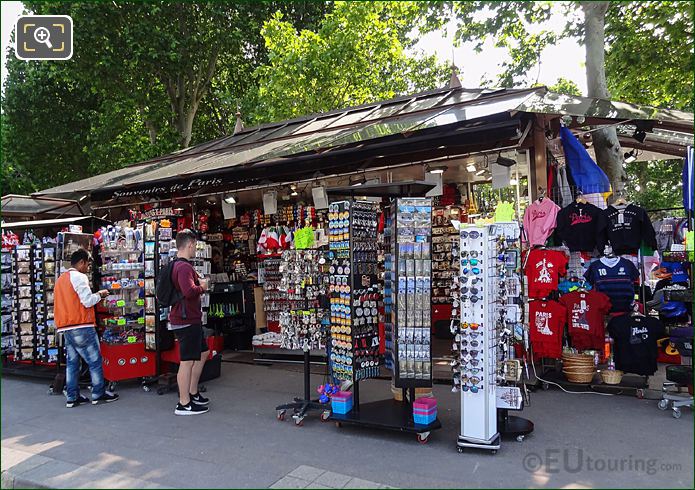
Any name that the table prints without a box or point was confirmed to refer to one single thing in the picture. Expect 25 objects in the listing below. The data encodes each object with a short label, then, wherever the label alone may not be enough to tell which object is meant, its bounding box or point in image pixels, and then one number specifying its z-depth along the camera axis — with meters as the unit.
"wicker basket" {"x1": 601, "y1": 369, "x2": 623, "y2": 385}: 5.49
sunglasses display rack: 3.99
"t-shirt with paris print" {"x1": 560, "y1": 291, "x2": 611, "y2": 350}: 5.53
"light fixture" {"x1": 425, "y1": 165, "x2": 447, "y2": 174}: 7.22
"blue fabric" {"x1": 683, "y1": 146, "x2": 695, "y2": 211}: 4.36
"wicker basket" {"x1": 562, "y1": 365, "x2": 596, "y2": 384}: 5.61
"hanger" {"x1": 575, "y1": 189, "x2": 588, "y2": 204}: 5.88
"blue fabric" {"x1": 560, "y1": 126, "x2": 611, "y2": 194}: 6.11
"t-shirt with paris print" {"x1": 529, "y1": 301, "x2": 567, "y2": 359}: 5.68
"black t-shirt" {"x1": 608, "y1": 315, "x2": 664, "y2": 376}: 5.21
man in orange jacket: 5.65
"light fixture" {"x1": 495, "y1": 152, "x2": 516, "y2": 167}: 6.28
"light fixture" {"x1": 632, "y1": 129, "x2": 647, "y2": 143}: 5.96
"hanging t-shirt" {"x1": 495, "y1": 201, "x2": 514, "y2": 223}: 4.67
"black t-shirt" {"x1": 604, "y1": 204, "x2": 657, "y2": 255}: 5.57
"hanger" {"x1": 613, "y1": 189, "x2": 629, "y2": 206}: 5.75
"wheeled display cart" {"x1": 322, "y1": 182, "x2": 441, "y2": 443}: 4.29
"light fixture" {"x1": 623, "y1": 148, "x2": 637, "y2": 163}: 7.97
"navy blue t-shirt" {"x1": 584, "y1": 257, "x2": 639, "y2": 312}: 5.52
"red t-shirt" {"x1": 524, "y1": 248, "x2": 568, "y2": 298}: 5.80
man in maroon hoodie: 5.27
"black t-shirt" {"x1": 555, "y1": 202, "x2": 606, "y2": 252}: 5.75
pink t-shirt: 5.88
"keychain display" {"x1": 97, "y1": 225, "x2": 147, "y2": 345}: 6.43
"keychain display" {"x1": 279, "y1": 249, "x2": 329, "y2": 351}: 5.20
